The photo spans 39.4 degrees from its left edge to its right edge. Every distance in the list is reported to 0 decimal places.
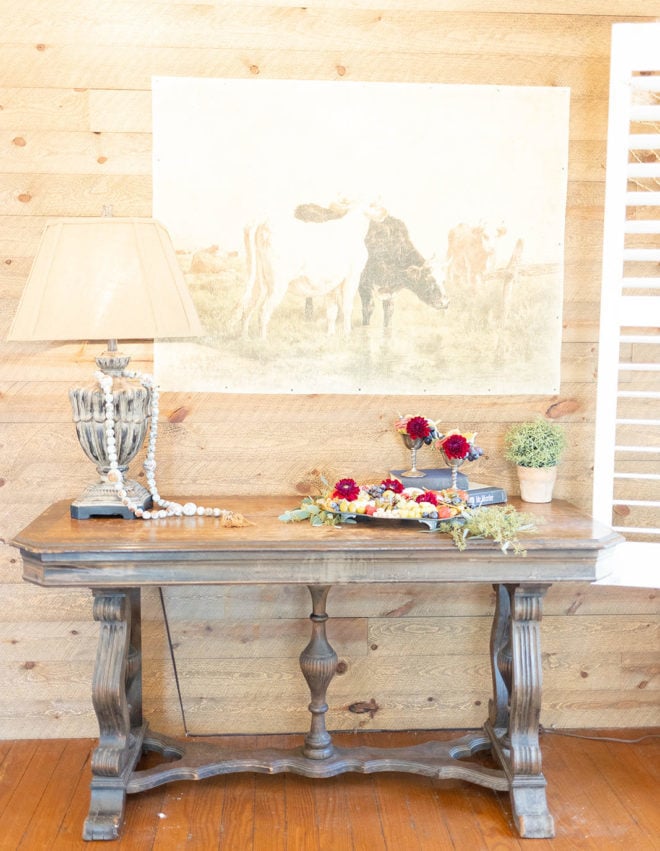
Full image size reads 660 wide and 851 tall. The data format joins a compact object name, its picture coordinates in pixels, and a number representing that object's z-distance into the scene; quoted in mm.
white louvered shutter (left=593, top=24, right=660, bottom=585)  2455
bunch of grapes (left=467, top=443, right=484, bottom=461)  2537
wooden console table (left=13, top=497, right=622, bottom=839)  2242
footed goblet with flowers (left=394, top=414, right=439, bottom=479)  2545
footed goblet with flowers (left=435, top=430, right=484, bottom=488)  2486
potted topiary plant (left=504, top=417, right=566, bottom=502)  2637
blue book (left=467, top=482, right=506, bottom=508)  2480
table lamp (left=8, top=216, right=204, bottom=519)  2236
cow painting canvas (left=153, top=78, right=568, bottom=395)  2676
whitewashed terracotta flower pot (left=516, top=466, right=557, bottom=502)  2650
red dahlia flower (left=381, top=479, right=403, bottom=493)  2471
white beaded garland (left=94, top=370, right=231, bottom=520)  2357
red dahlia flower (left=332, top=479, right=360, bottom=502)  2424
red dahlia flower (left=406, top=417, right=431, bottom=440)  2545
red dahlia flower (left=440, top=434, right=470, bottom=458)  2484
